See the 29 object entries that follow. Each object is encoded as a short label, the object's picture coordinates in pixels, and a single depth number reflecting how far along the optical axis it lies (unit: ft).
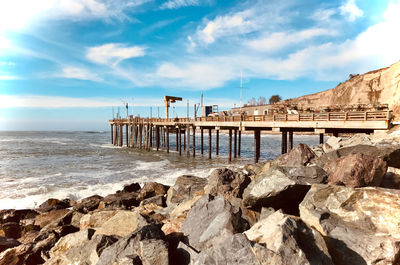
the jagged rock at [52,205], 37.33
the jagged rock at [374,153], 22.94
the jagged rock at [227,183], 23.30
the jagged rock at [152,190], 37.86
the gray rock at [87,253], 15.08
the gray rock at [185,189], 30.99
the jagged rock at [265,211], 16.81
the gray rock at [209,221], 14.06
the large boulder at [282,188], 17.48
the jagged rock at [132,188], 45.19
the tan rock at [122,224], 18.53
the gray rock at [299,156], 28.73
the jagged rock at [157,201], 32.19
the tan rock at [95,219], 24.70
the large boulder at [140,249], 12.35
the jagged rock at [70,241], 18.99
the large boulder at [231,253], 9.82
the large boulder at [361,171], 17.21
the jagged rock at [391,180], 19.04
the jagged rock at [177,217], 17.71
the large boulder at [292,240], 9.64
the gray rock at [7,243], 23.07
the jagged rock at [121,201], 34.07
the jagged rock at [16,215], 33.11
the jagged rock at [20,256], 19.65
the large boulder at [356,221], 11.21
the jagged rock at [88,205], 33.83
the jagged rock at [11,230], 28.53
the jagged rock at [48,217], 32.01
